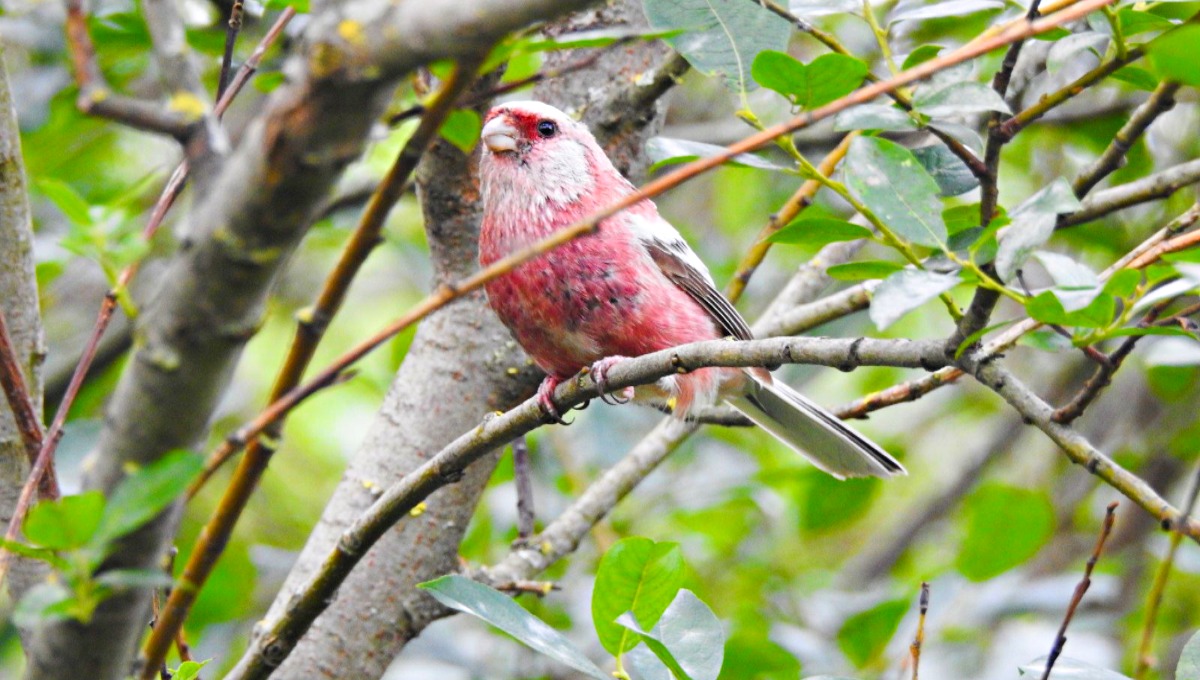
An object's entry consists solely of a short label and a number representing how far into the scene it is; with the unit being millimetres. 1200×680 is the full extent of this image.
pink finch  7207
